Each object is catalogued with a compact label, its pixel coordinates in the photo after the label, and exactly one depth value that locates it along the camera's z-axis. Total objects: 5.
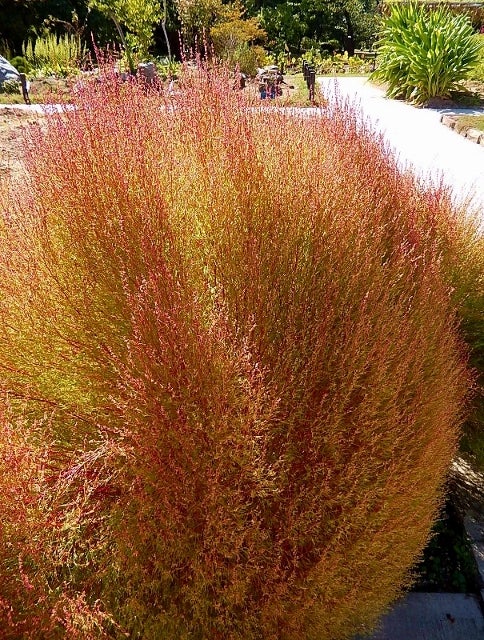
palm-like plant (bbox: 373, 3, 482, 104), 10.31
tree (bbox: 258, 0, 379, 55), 20.17
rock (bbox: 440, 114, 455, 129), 9.20
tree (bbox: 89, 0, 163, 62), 11.84
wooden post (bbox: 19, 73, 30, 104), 9.86
